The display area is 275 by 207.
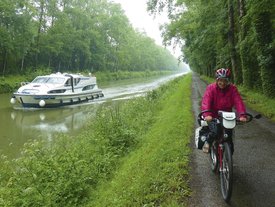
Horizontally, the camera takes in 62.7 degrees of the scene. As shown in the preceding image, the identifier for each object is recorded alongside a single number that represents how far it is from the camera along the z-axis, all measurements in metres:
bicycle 3.71
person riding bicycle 4.16
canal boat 16.69
